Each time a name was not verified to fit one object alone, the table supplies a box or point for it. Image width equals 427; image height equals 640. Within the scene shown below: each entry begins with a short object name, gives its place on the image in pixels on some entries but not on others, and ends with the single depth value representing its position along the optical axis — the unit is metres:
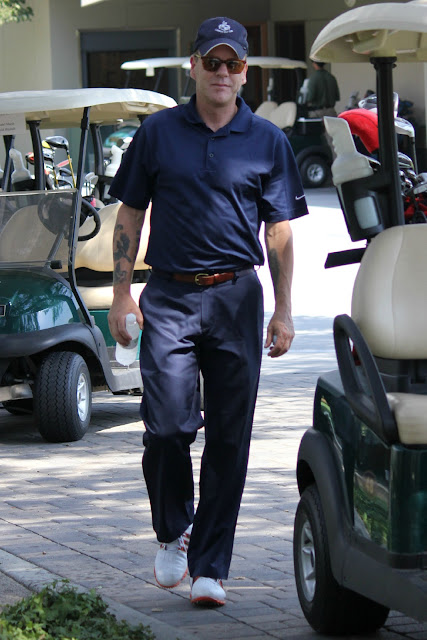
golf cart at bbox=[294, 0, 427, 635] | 6.48
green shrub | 6.92
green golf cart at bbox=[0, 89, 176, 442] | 13.86
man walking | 8.13
